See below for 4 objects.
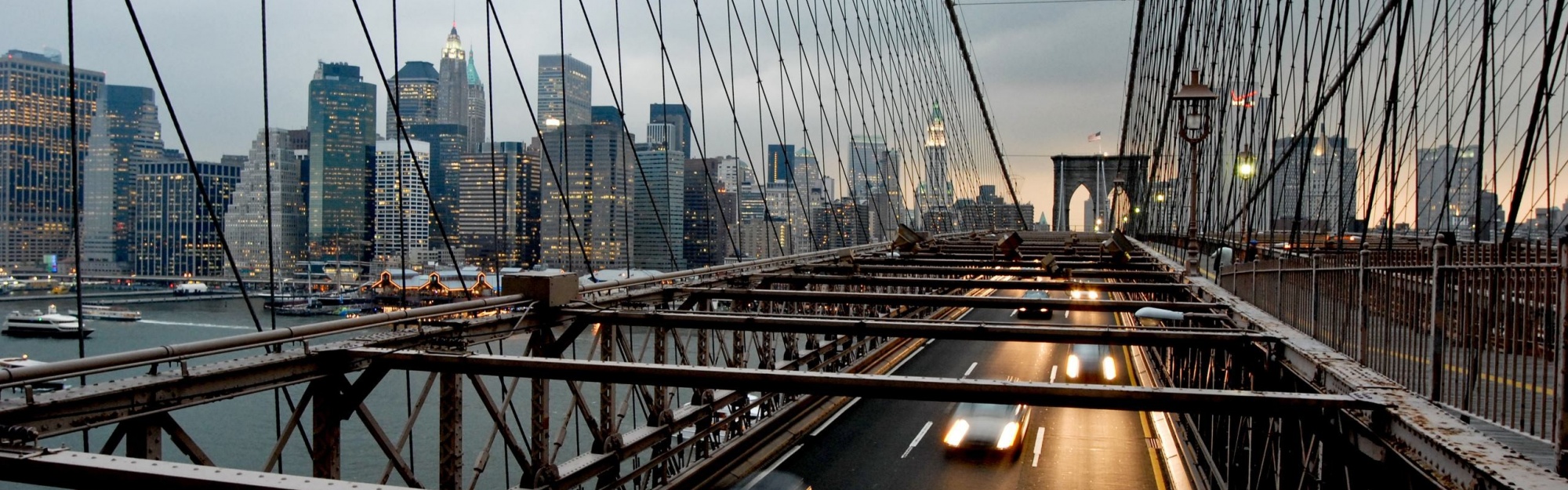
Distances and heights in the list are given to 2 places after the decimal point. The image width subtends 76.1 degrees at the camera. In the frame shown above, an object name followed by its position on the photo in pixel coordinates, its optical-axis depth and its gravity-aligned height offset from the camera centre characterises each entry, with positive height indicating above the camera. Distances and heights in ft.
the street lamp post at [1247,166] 80.02 +4.98
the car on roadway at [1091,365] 104.29 -15.52
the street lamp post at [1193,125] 68.28 +7.48
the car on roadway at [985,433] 70.23 -15.21
